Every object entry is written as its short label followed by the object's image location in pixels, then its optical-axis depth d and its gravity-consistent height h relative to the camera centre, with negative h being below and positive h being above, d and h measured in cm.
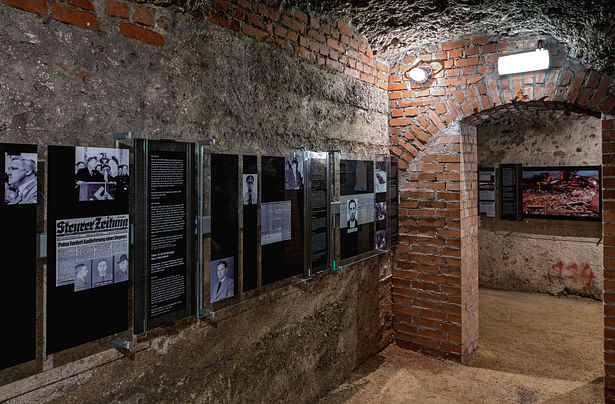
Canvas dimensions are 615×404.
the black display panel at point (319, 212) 294 -7
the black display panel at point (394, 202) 405 +0
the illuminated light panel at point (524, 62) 344 +118
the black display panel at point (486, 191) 664 +17
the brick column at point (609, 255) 323 -42
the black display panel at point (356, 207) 326 -4
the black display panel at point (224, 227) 224 -14
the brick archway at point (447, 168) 365 +32
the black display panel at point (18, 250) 150 -18
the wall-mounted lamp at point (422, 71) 396 +126
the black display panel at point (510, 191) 643 +17
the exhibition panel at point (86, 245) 162 -17
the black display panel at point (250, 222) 241 -12
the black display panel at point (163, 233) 189 -14
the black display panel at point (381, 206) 370 -4
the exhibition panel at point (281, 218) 256 -10
